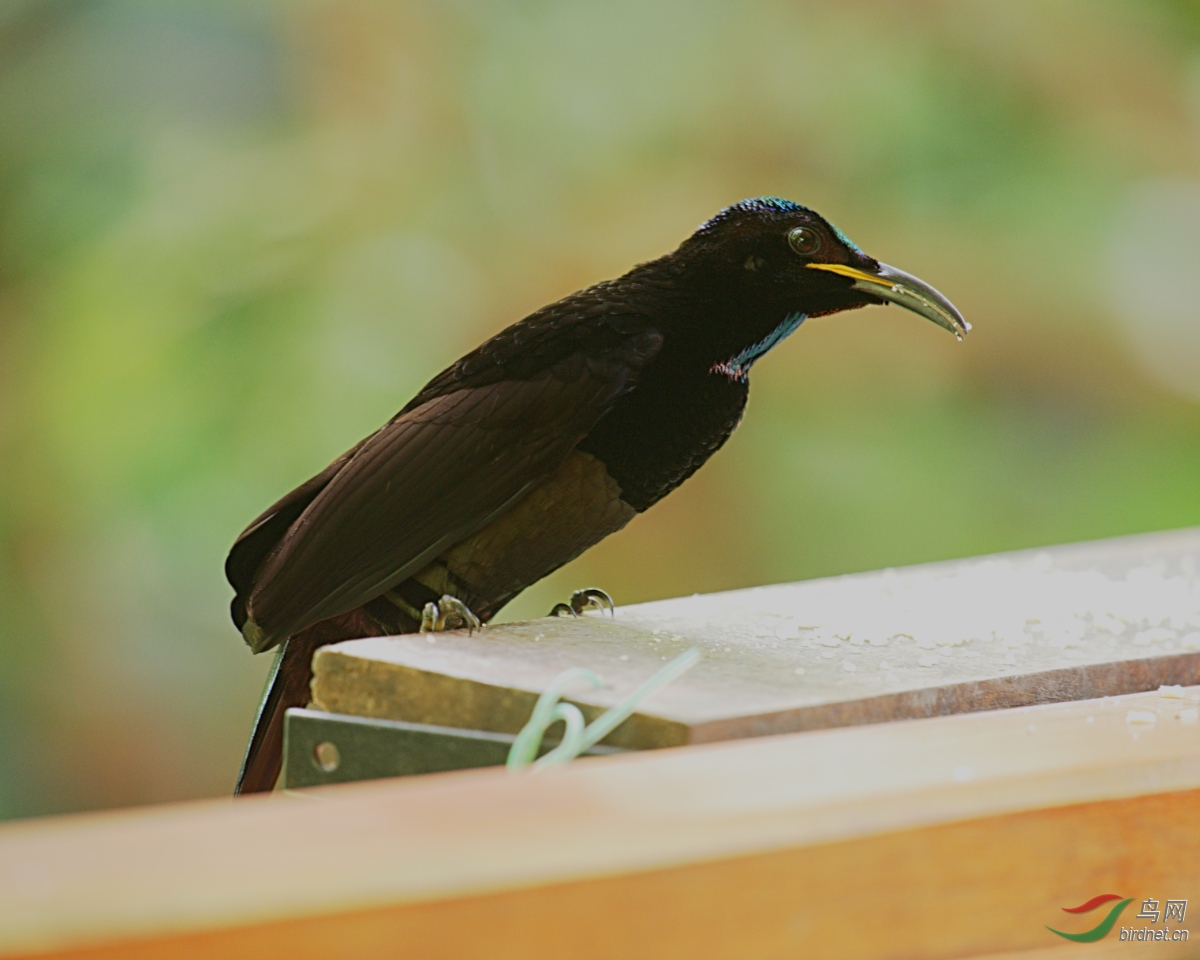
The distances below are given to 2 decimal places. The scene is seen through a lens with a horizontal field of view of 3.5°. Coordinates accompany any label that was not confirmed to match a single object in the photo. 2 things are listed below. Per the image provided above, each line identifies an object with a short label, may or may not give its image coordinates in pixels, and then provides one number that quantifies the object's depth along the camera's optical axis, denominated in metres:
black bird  5.13
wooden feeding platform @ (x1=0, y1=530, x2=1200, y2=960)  3.99
